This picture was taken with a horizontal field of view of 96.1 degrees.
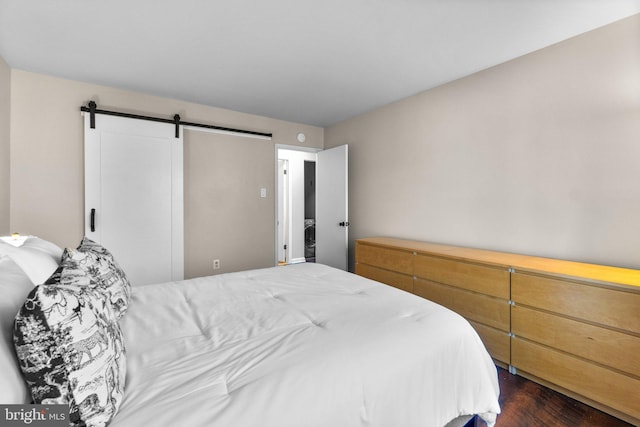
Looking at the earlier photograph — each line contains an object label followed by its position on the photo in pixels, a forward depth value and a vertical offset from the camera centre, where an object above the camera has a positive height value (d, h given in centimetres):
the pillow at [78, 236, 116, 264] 147 -19
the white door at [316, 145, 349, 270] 400 +6
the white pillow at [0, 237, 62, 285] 112 -20
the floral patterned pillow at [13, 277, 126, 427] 68 -36
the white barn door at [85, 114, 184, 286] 301 +19
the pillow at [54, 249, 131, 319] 112 -27
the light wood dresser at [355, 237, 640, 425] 158 -69
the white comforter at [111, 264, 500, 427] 84 -53
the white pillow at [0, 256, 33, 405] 64 -31
